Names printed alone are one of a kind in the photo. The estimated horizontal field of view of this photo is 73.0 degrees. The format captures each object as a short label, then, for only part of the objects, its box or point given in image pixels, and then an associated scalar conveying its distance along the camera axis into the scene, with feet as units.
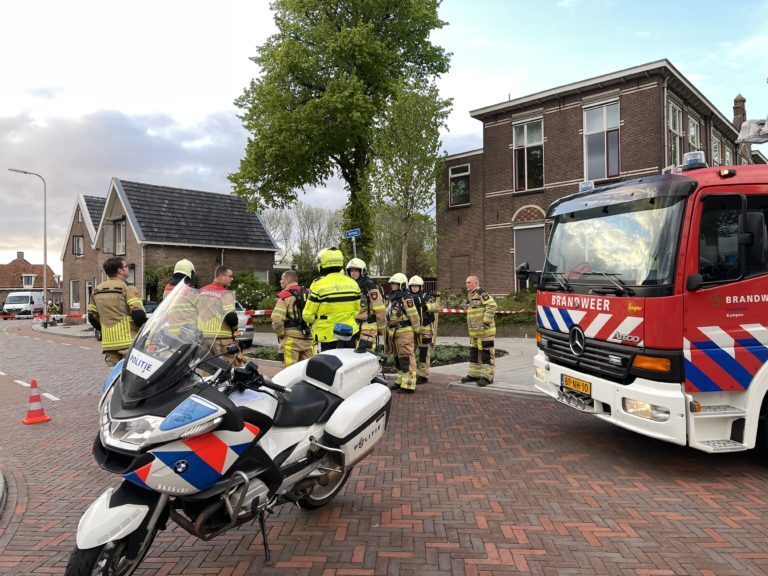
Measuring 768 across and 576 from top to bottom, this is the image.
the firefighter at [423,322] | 28.80
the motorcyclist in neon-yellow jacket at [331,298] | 18.53
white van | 142.82
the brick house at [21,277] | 216.95
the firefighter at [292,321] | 23.63
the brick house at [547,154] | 55.21
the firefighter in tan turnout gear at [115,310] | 20.11
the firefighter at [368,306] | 22.75
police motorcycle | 8.19
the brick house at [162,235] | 88.28
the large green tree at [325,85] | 68.59
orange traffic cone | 22.00
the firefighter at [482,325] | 27.37
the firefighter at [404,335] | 27.07
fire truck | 14.19
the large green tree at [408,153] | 56.34
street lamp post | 93.85
